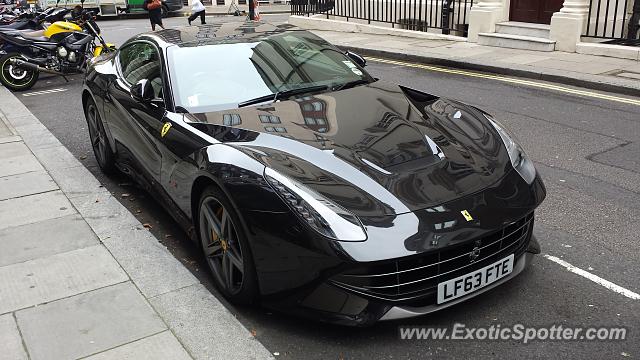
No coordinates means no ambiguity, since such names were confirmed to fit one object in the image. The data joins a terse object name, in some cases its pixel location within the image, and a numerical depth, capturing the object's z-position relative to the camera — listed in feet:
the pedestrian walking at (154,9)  59.21
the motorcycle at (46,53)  35.81
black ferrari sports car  9.47
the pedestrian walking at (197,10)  63.90
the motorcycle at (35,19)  39.22
